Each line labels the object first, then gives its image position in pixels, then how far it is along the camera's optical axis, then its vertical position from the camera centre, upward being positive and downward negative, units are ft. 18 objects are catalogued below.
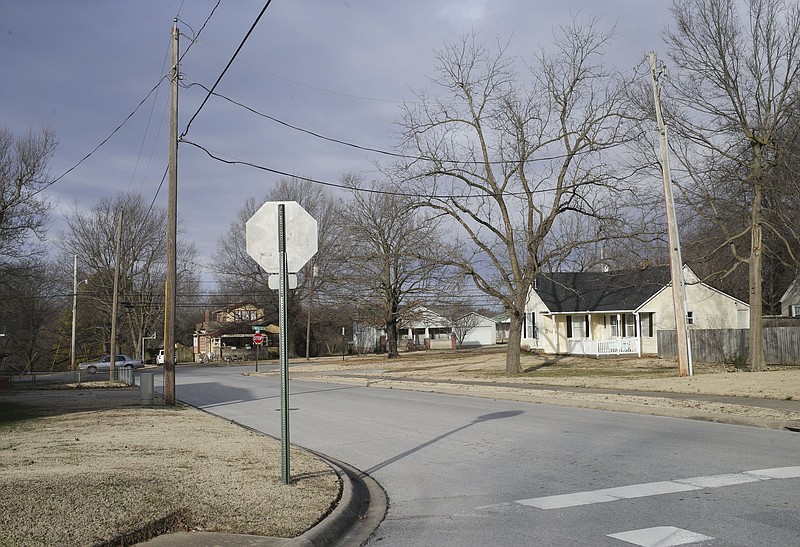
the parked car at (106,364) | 180.97 -4.67
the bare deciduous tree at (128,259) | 204.03 +24.62
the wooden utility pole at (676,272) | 80.32 +6.96
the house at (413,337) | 270.46 +1.43
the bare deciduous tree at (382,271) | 171.53 +17.17
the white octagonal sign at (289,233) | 26.89 +4.00
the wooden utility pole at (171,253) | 69.05 +8.72
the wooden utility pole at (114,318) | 131.82 +4.92
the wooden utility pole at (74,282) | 181.88 +15.85
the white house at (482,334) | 326.03 +2.05
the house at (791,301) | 164.96 +7.46
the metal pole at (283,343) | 25.72 -0.03
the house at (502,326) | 365.20 +6.46
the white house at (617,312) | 145.89 +4.84
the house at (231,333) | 238.68 +3.70
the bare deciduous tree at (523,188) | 98.48 +20.11
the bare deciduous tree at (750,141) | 91.15 +24.55
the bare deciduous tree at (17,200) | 119.03 +24.05
